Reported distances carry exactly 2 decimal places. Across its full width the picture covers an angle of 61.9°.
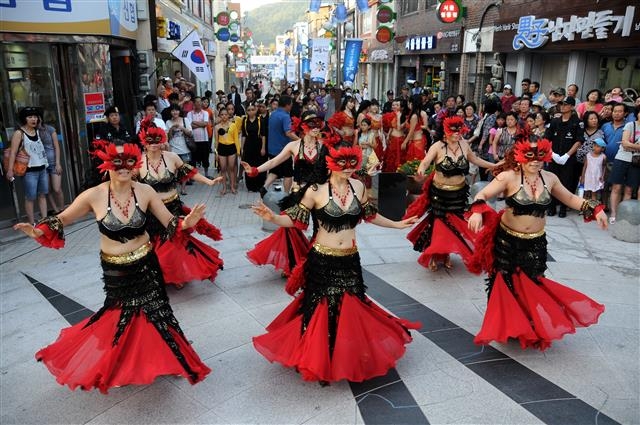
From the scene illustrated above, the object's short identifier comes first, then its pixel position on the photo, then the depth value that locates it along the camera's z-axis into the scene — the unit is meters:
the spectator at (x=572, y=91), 10.63
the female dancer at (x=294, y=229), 6.20
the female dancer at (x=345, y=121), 8.93
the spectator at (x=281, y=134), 9.35
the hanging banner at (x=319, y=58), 16.55
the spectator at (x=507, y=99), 12.27
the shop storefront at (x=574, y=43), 11.59
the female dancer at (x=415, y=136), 10.39
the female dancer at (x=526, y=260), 4.41
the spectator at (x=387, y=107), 12.82
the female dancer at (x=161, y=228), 5.78
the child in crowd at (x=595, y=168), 8.56
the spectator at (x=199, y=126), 11.10
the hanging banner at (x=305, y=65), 41.35
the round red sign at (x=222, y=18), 31.64
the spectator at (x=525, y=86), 12.16
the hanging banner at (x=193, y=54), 12.14
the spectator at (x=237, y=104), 15.61
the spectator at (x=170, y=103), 10.84
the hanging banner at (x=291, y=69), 30.52
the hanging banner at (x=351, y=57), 16.58
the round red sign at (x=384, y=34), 26.20
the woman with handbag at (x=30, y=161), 7.65
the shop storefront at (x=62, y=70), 8.28
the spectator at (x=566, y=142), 8.66
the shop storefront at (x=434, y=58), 21.64
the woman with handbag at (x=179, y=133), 10.27
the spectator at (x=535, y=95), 11.95
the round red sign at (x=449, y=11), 18.98
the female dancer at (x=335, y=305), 3.99
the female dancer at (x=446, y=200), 6.24
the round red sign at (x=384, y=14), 25.58
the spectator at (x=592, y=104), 9.64
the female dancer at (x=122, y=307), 3.77
